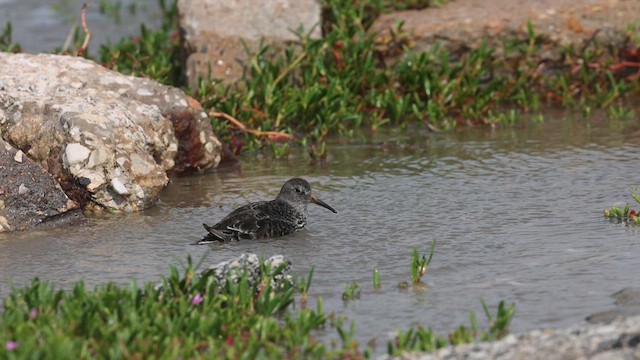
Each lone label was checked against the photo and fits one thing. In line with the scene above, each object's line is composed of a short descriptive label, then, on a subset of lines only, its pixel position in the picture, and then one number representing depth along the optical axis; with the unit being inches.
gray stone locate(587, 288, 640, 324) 484.4
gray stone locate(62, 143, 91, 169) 728.3
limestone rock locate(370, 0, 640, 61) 1048.2
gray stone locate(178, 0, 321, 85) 1007.0
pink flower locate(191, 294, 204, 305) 497.0
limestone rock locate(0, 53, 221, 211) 730.8
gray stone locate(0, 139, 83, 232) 683.4
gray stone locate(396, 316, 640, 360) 405.1
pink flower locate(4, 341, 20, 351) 427.8
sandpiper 655.8
